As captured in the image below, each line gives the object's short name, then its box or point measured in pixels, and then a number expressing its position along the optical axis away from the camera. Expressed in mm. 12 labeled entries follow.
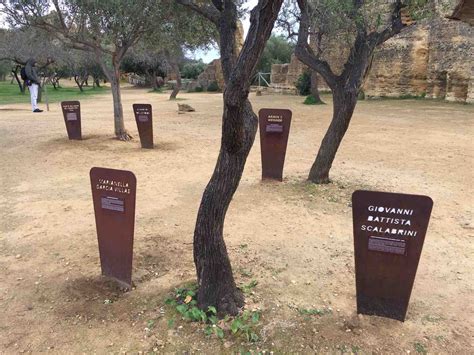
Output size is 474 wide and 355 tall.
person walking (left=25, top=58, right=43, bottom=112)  16125
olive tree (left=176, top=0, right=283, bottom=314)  2689
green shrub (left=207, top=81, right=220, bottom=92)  30369
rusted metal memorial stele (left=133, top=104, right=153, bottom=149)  9219
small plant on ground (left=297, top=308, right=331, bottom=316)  3123
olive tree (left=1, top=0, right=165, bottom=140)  8500
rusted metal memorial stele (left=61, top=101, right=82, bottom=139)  10023
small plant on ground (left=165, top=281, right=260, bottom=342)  2885
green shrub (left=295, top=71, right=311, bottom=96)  23750
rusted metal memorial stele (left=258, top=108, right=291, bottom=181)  6422
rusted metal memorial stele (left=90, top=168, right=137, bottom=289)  3266
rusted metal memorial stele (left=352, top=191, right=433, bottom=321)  2740
